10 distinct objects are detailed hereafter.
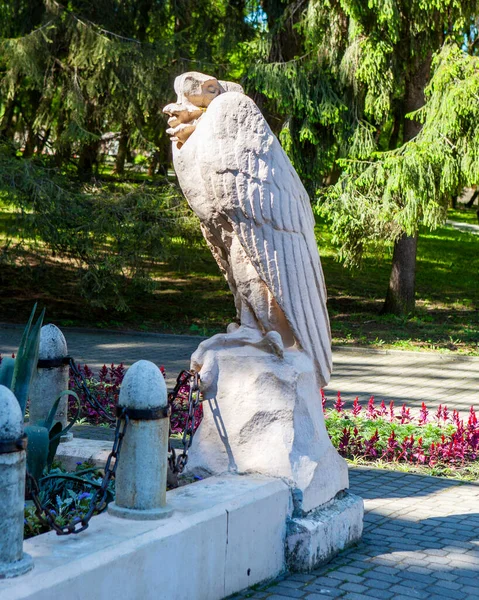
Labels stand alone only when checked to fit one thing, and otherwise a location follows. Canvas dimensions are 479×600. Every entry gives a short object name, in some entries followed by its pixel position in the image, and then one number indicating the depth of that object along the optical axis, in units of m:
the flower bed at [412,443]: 7.99
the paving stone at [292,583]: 4.77
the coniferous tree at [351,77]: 16.19
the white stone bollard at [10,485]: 3.30
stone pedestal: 5.06
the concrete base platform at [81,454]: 5.73
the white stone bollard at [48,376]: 5.87
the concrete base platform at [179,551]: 3.46
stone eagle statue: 5.15
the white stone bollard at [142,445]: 4.11
